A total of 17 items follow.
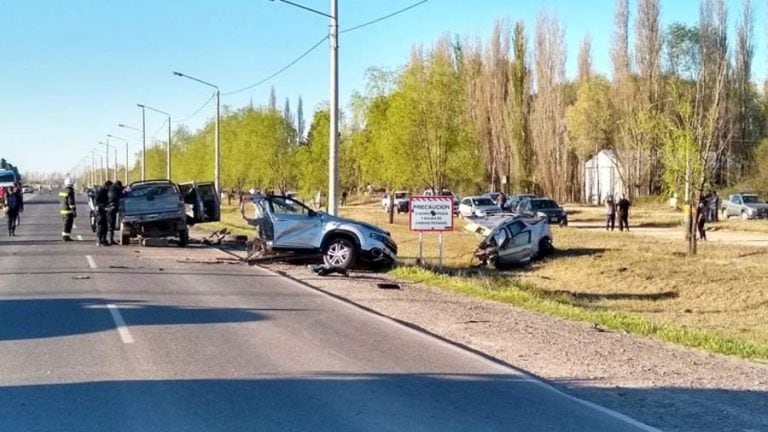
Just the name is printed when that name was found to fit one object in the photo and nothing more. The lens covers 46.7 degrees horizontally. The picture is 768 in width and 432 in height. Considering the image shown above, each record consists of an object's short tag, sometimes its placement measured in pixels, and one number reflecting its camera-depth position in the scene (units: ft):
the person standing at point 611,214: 148.46
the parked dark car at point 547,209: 162.61
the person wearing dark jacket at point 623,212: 143.95
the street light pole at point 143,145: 237.25
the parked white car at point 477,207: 160.08
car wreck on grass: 102.06
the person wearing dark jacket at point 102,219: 88.79
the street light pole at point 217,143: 143.95
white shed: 249.14
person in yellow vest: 94.02
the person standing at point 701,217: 102.63
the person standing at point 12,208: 106.93
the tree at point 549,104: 236.43
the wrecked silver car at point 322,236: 66.23
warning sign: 68.39
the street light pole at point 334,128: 74.18
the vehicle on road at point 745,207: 172.55
